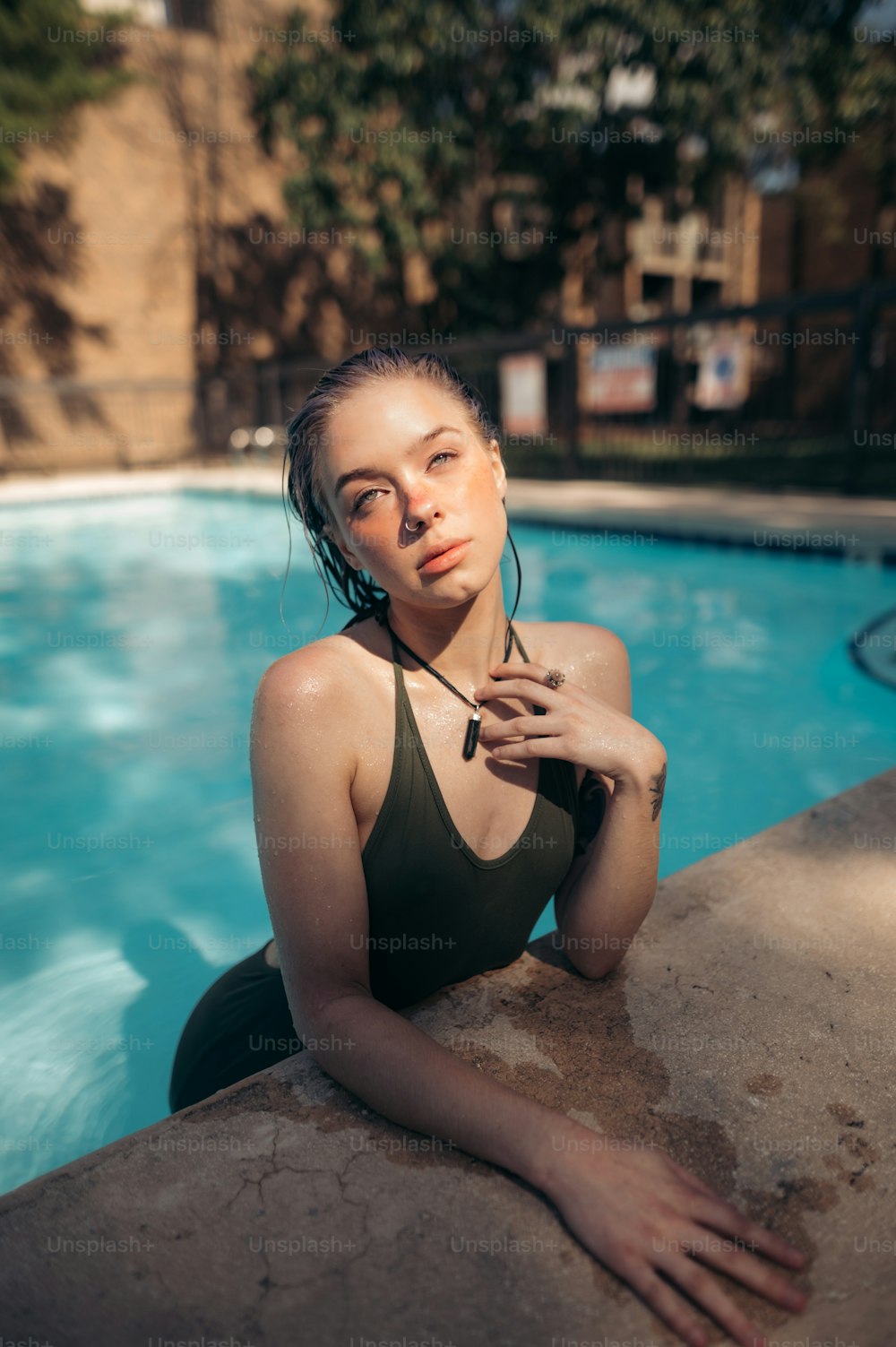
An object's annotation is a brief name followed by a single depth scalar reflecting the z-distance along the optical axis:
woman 1.17
